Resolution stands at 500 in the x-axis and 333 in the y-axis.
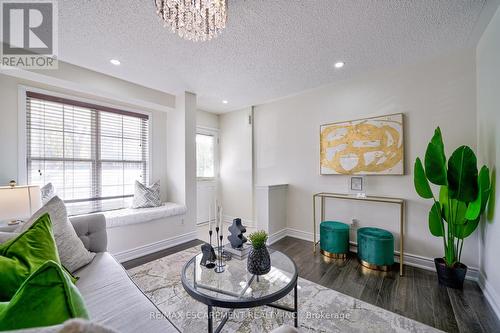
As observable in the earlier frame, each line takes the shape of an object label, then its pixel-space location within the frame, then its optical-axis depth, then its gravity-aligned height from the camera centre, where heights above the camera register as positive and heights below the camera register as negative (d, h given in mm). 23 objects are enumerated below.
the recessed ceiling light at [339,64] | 2484 +1292
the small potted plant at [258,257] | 1482 -684
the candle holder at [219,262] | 1613 -828
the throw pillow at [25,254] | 920 -474
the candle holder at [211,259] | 1666 -792
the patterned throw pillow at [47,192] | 2400 -306
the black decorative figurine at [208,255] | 1688 -758
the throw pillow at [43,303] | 552 -403
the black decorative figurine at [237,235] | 1849 -651
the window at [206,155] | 4496 +255
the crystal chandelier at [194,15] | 1440 +1150
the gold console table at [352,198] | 2289 -435
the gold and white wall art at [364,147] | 2581 +270
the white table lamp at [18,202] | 1706 -314
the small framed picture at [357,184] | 2824 -263
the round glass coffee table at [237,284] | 1234 -840
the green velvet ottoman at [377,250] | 2303 -999
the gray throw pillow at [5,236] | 1262 -448
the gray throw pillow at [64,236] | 1408 -514
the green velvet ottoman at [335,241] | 2648 -1011
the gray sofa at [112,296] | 1011 -787
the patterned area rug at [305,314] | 1526 -1240
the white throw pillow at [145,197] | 3174 -491
